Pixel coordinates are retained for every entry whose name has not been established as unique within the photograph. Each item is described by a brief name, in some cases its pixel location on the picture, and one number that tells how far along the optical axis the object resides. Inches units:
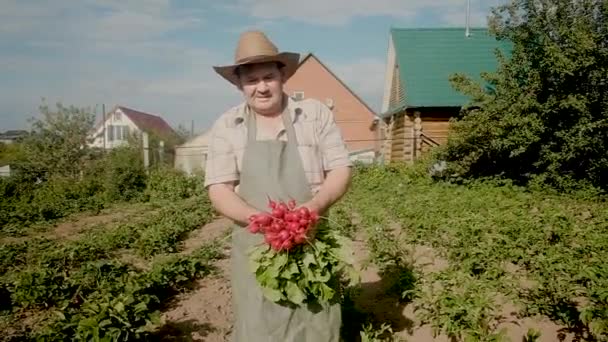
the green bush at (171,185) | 653.2
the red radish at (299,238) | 83.9
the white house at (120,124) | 1815.9
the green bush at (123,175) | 648.4
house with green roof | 679.7
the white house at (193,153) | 1179.9
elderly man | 96.4
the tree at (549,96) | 451.2
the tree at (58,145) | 988.6
